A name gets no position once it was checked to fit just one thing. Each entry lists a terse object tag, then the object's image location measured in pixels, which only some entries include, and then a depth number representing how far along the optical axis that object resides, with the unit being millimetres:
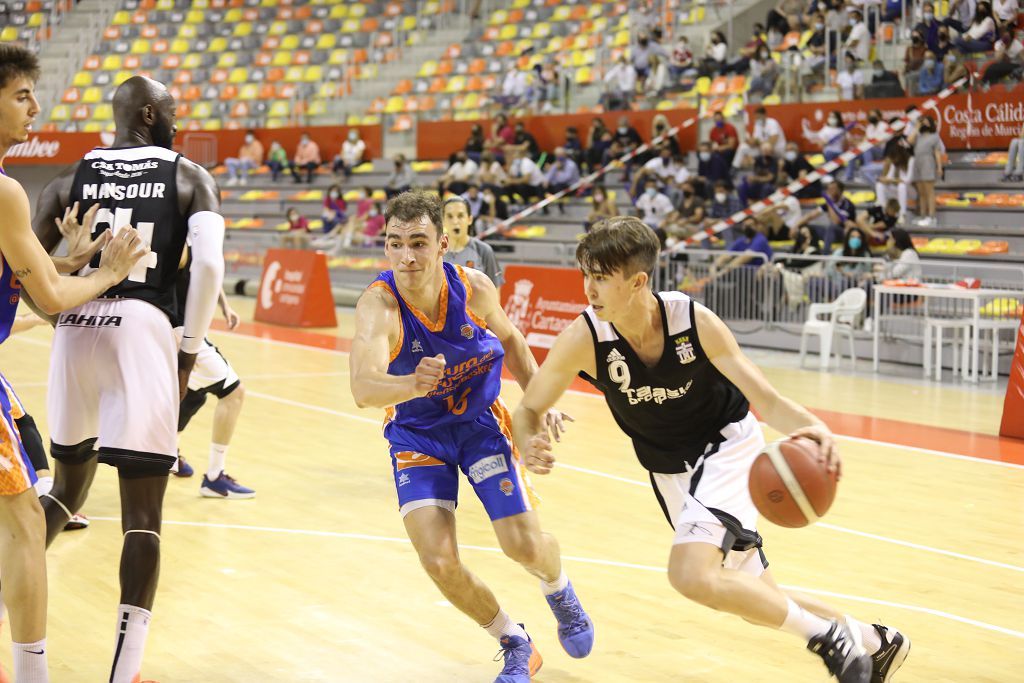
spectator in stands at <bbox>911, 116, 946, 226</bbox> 16312
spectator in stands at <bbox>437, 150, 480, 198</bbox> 21641
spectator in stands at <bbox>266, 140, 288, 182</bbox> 27234
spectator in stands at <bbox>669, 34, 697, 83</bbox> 21406
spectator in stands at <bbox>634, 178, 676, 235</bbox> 18297
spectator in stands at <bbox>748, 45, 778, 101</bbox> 19641
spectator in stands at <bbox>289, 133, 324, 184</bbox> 26578
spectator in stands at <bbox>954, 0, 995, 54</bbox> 16906
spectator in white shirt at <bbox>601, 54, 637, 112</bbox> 21734
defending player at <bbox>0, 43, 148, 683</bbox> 3771
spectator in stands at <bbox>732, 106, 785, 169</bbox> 18281
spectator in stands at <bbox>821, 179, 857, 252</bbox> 16125
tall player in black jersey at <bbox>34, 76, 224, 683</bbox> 4340
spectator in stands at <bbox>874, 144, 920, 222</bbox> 16453
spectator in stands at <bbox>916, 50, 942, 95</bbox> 17312
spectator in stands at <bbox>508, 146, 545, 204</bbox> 21188
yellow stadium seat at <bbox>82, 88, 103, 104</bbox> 30531
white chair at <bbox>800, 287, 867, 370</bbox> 13930
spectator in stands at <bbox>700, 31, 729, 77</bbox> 21094
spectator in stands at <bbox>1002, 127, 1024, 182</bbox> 16078
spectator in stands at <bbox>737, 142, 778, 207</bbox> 17414
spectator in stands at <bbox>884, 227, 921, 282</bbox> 13742
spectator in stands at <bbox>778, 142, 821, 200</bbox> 17453
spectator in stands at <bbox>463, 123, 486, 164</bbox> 22453
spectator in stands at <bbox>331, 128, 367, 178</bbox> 25828
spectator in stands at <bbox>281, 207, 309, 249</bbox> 21131
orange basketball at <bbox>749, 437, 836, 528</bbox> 3877
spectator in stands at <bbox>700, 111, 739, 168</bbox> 18547
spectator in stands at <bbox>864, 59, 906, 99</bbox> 17734
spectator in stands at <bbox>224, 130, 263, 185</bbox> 27922
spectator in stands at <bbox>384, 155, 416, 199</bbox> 23125
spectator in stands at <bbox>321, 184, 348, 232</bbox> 23719
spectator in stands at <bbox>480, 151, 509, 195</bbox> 21328
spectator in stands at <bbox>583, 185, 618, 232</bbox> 18875
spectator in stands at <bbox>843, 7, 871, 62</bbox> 18547
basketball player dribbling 3988
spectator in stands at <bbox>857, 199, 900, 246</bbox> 15531
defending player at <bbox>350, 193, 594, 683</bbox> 4562
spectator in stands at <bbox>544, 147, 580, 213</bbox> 20828
